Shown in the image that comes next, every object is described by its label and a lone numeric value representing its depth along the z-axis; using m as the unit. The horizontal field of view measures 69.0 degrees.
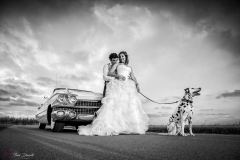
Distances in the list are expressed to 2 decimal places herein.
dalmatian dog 4.94
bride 5.14
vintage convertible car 5.45
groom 6.23
